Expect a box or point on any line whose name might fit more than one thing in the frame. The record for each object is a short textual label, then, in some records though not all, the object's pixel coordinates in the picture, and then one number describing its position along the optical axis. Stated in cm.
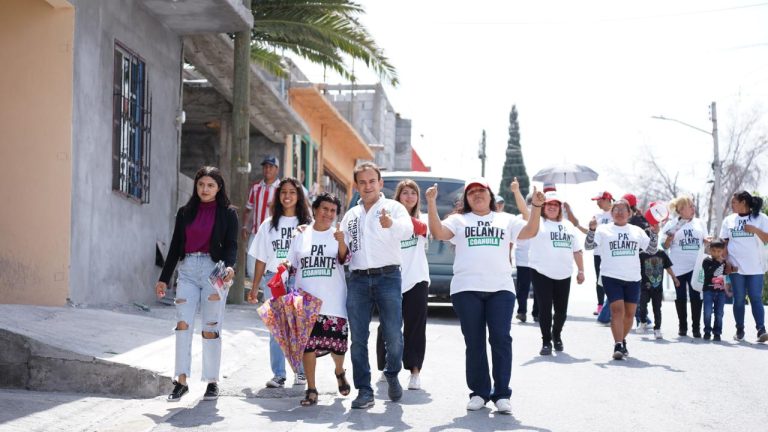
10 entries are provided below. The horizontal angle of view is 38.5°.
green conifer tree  7934
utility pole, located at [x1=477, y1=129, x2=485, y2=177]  6375
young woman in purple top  791
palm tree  1716
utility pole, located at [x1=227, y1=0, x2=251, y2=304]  1412
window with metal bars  1253
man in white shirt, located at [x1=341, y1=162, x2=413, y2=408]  783
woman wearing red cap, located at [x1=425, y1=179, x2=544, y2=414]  773
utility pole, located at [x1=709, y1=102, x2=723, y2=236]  3872
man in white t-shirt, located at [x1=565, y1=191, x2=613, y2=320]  1376
